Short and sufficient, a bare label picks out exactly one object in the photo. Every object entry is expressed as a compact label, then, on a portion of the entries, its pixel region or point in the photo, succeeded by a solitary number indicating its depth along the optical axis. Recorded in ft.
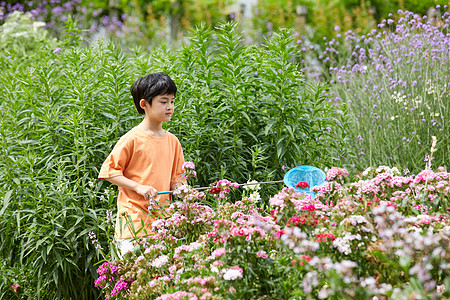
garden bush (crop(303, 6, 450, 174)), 35.81
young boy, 21.18
